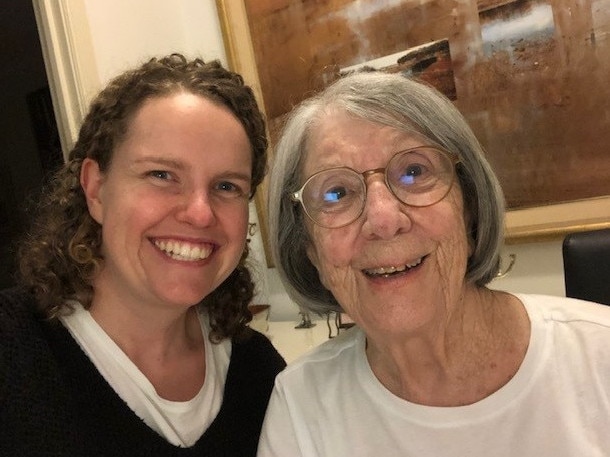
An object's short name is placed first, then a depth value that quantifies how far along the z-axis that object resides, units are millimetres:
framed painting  1597
